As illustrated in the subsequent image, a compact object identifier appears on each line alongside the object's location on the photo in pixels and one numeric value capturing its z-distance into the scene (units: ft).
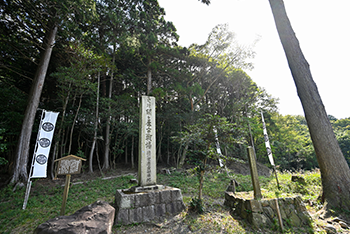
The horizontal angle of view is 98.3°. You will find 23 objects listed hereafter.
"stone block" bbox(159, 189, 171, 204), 12.80
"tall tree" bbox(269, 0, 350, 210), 11.38
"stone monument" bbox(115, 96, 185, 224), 11.57
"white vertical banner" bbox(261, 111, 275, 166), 20.37
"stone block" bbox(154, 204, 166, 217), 12.16
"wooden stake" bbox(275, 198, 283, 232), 9.95
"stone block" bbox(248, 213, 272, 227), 10.07
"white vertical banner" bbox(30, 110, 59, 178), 15.89
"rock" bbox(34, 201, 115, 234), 6.75
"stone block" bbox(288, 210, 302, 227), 10.45
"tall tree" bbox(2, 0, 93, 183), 20.80
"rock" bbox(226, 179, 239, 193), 14.98
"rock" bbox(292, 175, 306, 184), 17.76
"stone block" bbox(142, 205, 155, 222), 11.67
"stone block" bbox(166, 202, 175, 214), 12.55
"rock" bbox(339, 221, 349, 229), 9.48
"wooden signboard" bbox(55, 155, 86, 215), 11.80
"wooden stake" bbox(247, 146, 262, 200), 11.23
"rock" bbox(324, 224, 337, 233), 9.30
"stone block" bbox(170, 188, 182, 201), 13.16
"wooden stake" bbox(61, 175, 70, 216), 10.90
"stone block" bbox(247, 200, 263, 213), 10.59
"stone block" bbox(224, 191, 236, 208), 12.82
